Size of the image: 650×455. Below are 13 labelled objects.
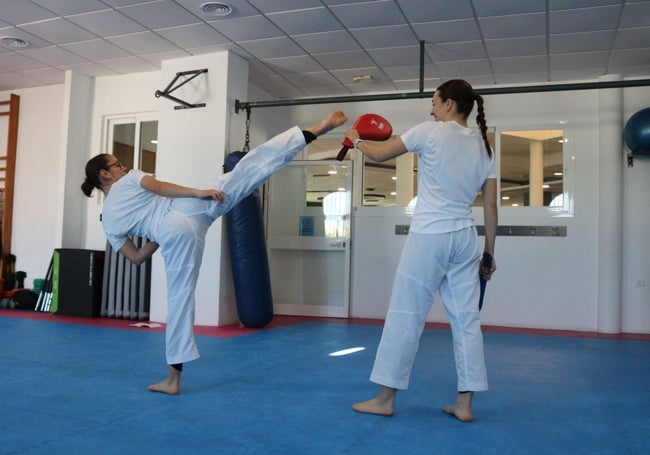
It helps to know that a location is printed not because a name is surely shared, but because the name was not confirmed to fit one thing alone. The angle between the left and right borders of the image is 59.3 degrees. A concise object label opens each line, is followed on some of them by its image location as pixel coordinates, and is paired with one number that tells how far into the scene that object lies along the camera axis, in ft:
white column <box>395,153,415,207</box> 23.40
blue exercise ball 18.76
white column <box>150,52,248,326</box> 19.79
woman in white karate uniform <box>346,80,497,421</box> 8.52
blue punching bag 18.98
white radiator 21.04
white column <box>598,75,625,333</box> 20.25
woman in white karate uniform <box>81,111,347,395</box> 9.70
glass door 23.88
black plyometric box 21.08
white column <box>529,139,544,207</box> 21.84
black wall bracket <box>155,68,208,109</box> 19.99
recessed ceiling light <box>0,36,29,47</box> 19.43
